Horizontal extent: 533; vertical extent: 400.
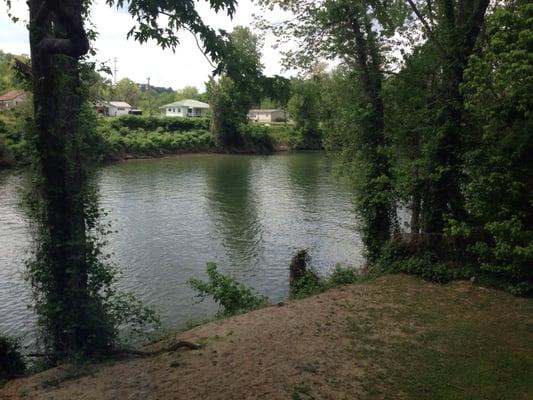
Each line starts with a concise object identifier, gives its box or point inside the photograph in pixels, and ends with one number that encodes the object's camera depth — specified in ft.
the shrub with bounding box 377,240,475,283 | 38.88
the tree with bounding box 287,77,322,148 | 234.52
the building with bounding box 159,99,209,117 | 286.05
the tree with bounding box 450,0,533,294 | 29.76
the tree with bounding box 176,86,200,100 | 423.64
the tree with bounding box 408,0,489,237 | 39.63
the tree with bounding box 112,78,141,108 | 333.50
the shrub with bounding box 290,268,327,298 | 43.34
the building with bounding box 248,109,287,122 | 320.70
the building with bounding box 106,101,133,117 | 266.36
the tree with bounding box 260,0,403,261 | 50.62
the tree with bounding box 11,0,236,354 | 24.04
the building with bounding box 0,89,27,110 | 164.66
